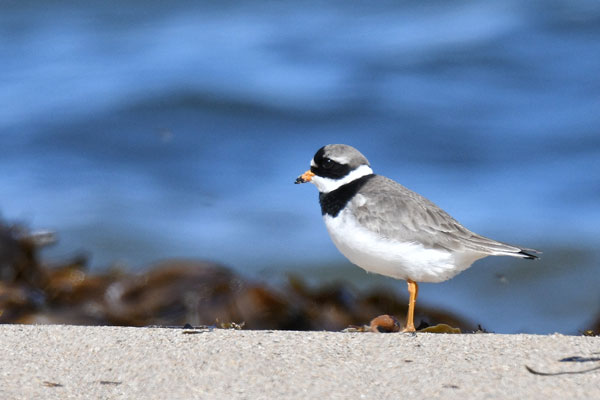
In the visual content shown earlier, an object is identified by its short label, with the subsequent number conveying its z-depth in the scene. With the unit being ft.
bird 26.37
